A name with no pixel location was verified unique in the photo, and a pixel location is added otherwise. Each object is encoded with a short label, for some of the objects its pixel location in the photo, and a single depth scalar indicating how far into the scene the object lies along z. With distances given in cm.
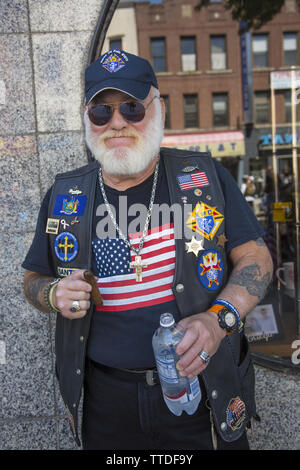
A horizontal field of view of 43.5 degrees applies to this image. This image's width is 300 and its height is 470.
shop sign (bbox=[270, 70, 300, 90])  373
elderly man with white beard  163
